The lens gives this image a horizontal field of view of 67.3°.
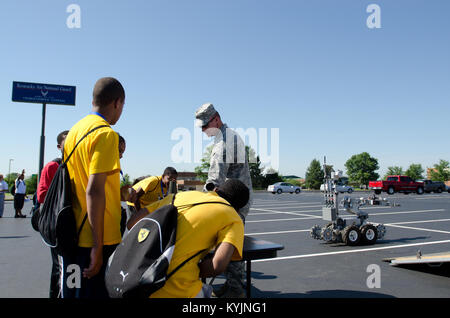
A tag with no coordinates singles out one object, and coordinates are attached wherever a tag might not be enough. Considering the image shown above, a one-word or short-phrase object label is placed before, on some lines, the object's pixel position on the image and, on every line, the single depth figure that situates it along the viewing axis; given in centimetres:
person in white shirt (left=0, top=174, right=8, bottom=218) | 1236
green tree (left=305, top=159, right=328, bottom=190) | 9178
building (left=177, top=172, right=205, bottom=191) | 7920
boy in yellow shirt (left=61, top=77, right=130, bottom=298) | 187
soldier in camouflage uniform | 316
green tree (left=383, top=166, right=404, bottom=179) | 10650
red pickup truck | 3731
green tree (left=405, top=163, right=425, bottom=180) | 10277
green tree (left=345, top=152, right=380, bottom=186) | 10643
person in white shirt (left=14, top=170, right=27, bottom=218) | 1270
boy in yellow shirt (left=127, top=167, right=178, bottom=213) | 485
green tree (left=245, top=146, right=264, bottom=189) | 7501
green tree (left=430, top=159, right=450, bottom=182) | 8256
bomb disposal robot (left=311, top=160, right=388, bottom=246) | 702
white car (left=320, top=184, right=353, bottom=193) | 4746
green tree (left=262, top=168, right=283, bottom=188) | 7756
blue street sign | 1845
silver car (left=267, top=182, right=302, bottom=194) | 4241
